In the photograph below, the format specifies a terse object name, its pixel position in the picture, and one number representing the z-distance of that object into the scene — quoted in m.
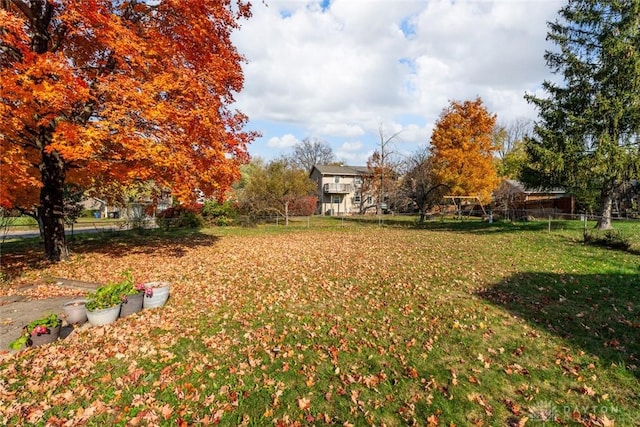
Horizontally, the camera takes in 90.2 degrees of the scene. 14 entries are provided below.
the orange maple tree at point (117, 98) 7.24
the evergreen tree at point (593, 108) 15.41
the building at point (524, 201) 30.56
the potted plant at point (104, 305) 5.74
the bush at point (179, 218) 24.36
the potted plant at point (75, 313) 5.74
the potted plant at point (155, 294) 6.60
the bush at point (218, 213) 25.47
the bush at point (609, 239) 11.59
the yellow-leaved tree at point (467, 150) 23.06
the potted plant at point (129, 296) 6.17
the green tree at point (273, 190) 27.33
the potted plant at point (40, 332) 4.96
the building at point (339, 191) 52.03
